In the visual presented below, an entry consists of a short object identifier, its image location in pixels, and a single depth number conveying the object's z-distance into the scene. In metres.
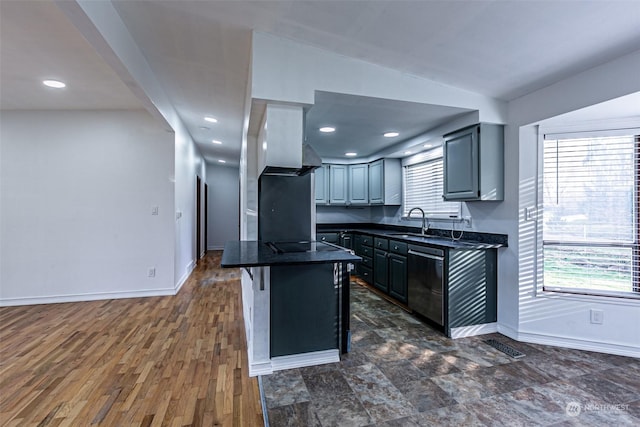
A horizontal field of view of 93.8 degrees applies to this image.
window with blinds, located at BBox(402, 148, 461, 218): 3.97
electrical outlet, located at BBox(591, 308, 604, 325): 2.56
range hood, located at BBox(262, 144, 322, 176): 2.33
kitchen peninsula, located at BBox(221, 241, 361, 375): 2.23
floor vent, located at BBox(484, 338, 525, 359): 2.49
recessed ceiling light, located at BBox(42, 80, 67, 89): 3.08
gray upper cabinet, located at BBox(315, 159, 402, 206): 5.07
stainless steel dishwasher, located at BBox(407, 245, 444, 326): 2.92
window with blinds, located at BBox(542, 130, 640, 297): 2.56
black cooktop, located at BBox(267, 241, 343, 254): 2.24
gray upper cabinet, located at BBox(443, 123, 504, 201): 2.89
